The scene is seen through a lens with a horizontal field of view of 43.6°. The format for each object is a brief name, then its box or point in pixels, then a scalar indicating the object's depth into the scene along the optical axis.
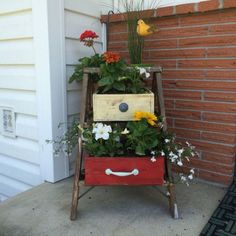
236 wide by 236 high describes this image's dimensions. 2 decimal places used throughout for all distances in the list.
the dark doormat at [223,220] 1.38
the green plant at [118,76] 1.50
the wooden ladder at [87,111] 1.48
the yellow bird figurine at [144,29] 1.69
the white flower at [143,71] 1.53
